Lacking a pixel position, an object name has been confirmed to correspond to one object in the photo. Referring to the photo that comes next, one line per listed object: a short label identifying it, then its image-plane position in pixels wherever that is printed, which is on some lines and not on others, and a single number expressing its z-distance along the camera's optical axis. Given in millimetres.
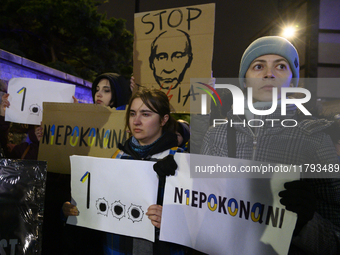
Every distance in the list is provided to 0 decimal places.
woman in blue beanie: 928
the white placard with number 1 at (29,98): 2188
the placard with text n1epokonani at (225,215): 975
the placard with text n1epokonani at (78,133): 1857
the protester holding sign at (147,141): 1337
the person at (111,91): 2295
